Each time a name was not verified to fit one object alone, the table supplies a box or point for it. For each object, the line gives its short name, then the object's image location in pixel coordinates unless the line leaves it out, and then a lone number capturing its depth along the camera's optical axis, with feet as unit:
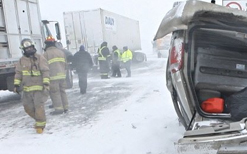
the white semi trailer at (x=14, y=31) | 23.38
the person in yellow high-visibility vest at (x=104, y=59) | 37.11
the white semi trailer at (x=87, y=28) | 48.39
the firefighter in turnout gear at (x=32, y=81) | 15.07
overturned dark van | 6.93
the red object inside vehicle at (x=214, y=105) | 8.61
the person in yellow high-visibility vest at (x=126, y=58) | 40.96
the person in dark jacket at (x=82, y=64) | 25.94
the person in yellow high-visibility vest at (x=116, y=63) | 39.73
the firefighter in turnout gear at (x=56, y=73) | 18.63
